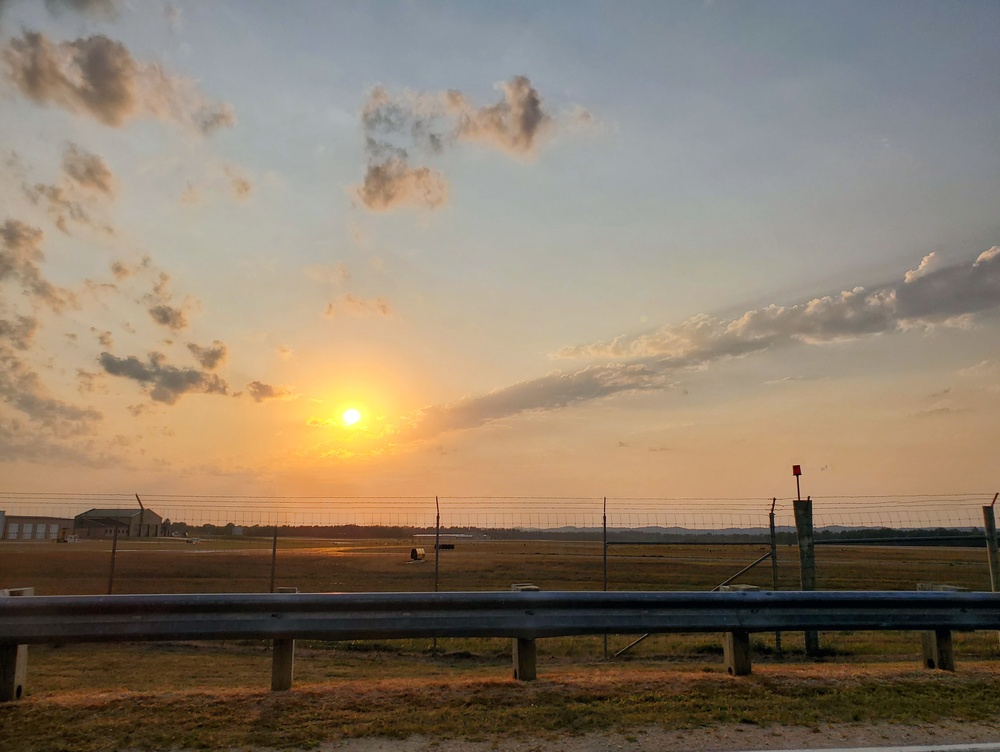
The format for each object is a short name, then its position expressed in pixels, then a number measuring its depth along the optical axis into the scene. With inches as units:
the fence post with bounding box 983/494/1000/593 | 385.1
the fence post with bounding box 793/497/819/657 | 409.4
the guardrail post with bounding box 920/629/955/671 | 294.5
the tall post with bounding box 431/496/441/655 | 512.1
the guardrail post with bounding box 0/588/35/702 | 231.8
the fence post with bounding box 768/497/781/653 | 433.4
